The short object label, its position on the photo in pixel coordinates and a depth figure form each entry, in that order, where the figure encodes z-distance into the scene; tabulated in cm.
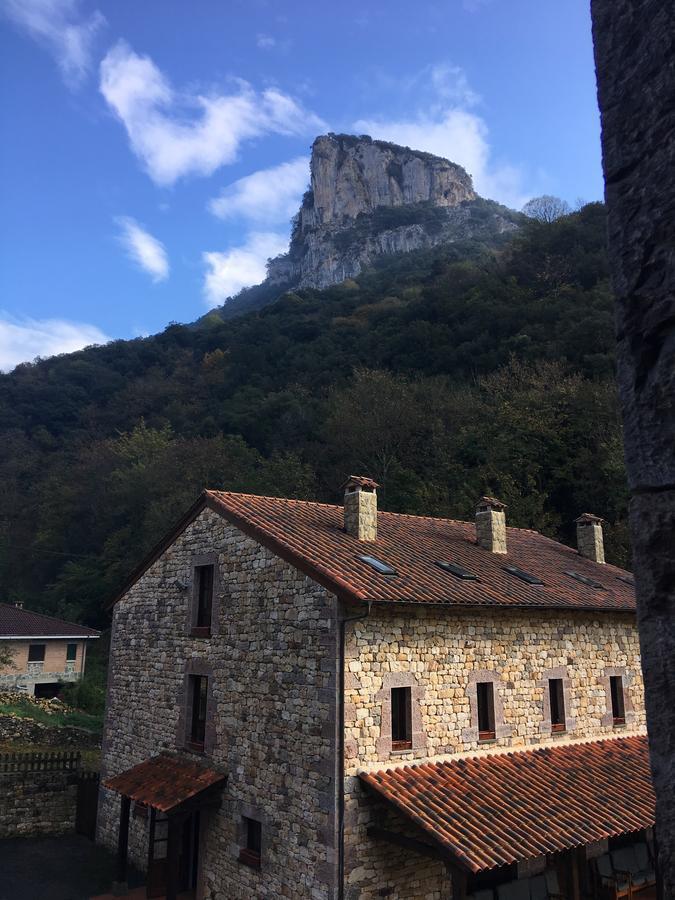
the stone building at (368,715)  1091
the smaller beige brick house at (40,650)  3219
